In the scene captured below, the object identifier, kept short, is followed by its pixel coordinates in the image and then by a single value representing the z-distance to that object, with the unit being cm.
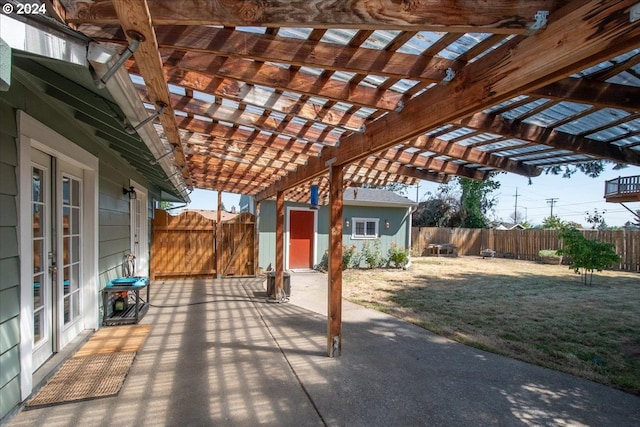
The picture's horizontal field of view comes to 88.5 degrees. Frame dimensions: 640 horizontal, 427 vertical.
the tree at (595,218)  2106
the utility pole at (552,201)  4017
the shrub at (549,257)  1377
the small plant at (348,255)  1095
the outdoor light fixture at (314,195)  600
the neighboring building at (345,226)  998
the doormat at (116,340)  366
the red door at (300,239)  1042
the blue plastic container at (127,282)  456
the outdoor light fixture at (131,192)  561
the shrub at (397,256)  1165
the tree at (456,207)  2094
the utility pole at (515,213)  4530
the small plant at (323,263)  1063
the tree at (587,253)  889
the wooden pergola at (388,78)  140
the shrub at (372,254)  1141
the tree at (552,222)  1808
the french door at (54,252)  299
